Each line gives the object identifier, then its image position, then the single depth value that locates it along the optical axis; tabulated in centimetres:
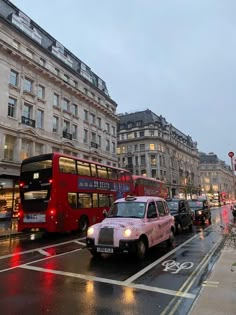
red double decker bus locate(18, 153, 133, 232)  1558
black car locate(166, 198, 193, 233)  1612
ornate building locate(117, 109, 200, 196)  7888
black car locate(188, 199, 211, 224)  2215
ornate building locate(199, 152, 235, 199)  14225
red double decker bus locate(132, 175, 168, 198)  2695
